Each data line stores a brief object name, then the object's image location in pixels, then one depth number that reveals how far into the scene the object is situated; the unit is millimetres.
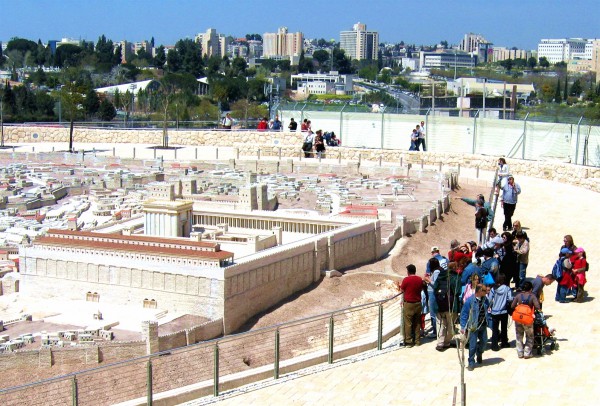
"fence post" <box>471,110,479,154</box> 37500
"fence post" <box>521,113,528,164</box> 35828
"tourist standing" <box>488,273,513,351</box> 12836
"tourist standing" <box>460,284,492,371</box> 12088
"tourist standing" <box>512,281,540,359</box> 12672
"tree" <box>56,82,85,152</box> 43859
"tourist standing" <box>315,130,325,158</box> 39344
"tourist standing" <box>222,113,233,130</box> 45531
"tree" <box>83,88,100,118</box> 67588
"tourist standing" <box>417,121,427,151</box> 38531
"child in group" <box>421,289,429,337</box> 13562
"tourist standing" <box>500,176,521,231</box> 21047
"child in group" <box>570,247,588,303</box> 15414
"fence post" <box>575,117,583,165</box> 32938
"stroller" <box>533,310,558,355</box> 12875
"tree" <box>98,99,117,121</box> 68538
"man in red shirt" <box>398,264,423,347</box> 13012
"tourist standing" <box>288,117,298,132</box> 42225
